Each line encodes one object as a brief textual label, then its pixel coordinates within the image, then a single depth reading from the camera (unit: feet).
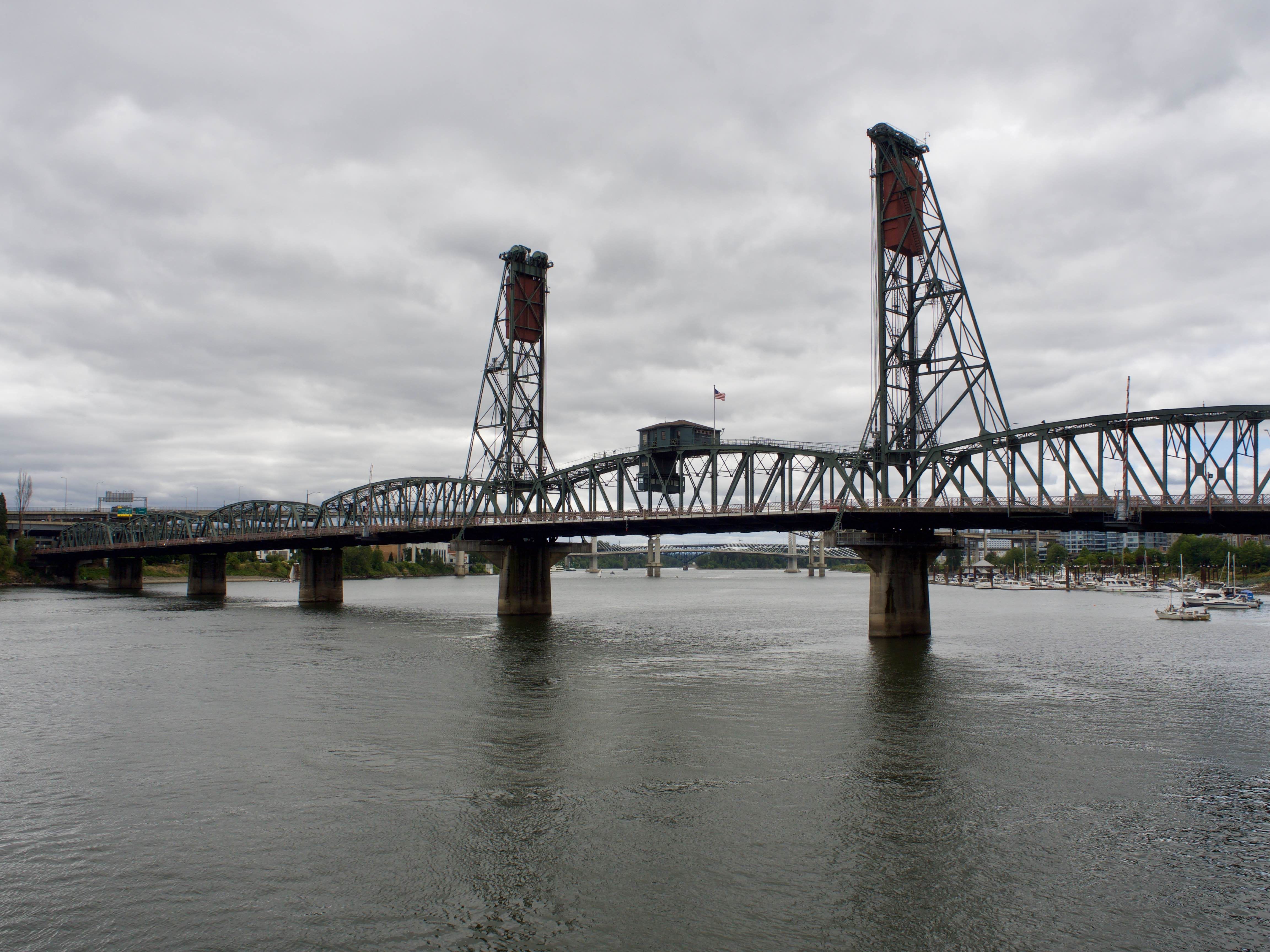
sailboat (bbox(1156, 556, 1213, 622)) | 305.53
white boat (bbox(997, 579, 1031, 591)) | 604.90
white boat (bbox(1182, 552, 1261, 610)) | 367.25
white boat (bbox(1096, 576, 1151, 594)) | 538.47
